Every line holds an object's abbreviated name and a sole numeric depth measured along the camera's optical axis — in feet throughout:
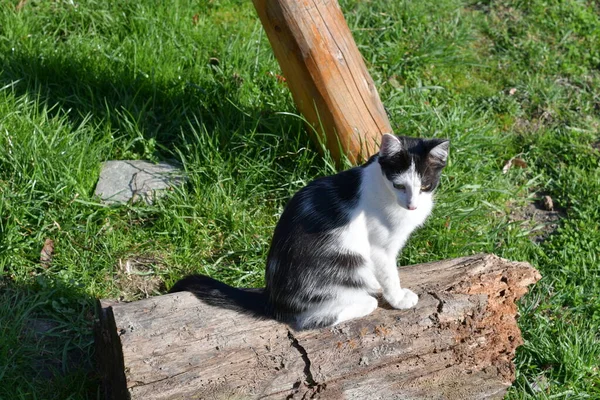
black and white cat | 9.92
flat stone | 13.79
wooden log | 9.25
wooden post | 12.68
